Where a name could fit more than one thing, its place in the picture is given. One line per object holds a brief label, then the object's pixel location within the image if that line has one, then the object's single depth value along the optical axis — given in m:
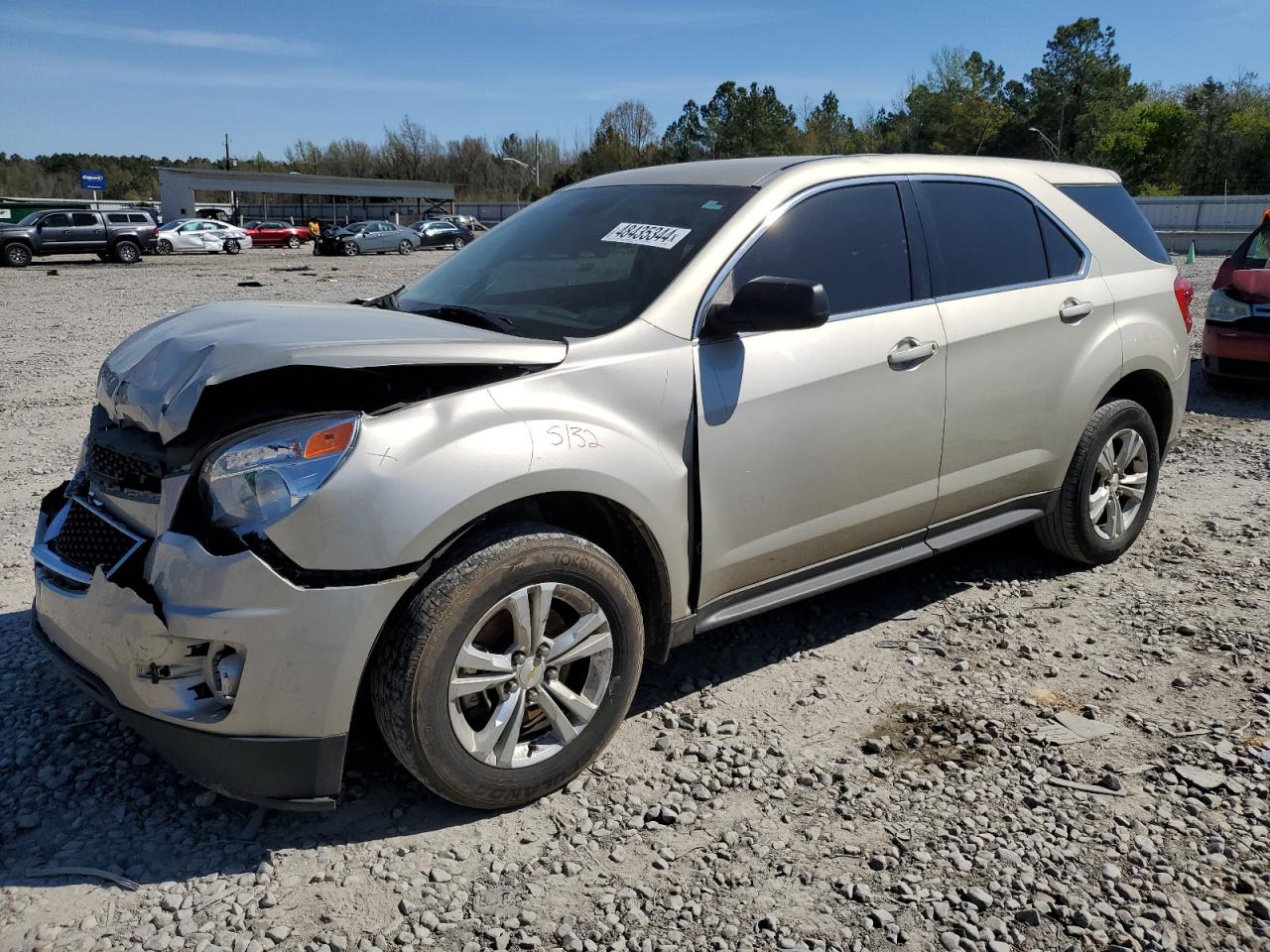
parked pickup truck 30.98
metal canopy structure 59.59
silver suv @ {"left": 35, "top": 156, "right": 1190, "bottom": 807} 2.59
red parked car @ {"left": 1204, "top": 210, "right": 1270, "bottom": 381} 8.83
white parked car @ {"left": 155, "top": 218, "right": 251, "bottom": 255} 38.47
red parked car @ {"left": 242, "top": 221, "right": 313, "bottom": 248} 45.97
